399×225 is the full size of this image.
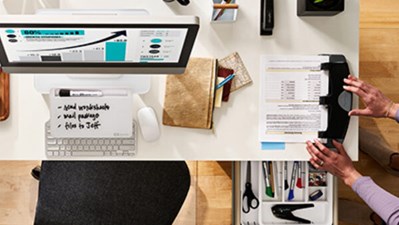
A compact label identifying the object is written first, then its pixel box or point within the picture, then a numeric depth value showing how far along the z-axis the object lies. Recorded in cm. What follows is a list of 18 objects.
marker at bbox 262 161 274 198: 159
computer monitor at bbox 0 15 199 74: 102
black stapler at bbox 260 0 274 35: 144
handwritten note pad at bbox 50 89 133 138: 136
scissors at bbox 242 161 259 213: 162
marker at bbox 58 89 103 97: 136
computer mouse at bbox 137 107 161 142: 141
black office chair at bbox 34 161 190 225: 166
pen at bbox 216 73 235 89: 144
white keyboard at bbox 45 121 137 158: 143
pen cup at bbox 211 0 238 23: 137
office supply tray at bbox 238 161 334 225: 159
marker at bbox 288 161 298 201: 158
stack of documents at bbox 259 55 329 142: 146
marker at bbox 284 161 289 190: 158
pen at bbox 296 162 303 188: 157
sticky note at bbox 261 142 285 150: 147
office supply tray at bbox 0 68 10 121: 142
